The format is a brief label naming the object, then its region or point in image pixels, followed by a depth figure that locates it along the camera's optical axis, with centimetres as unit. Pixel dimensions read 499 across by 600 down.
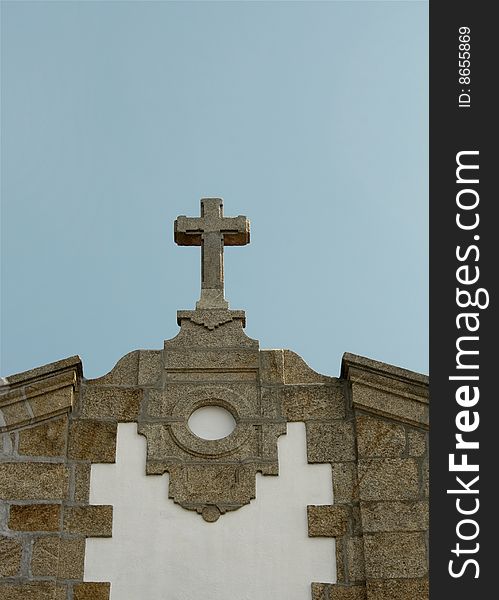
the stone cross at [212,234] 923
